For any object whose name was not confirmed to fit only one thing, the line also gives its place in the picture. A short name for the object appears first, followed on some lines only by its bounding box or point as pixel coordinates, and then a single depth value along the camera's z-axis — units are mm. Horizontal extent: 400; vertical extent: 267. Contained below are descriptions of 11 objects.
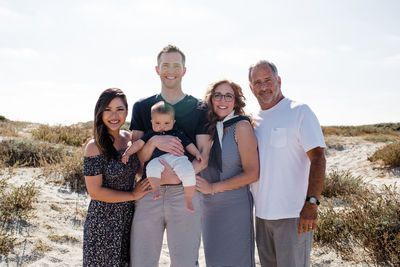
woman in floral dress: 2803
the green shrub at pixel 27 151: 8578
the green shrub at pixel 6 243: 4000
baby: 2744
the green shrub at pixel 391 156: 10023
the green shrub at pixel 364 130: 24258
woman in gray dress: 2945
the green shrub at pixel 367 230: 4043
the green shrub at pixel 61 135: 11711
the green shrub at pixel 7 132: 11613
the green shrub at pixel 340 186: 7512
